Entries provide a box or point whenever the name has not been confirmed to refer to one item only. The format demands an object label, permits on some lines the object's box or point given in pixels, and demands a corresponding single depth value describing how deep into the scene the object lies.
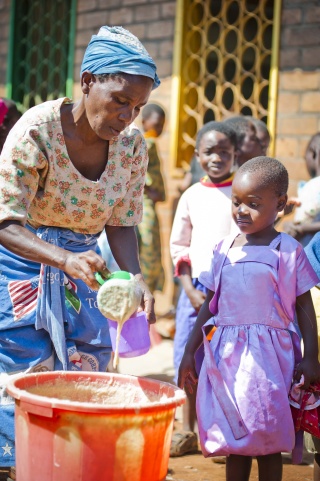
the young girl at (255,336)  3.14
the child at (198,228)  4.52
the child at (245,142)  5.18
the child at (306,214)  4.81
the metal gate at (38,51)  8.88
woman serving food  2.90
